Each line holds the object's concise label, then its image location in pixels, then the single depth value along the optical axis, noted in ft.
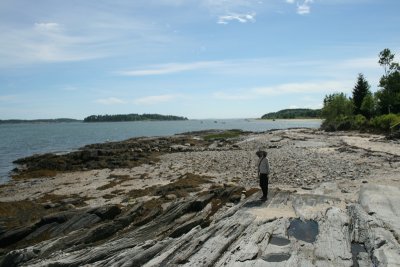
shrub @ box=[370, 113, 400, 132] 185.37
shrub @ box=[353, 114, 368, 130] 234.54
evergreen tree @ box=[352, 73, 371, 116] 315.04
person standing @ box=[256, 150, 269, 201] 59.16
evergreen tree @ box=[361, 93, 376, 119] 281.13
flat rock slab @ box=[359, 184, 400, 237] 43.66
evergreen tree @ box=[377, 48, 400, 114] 233.55
